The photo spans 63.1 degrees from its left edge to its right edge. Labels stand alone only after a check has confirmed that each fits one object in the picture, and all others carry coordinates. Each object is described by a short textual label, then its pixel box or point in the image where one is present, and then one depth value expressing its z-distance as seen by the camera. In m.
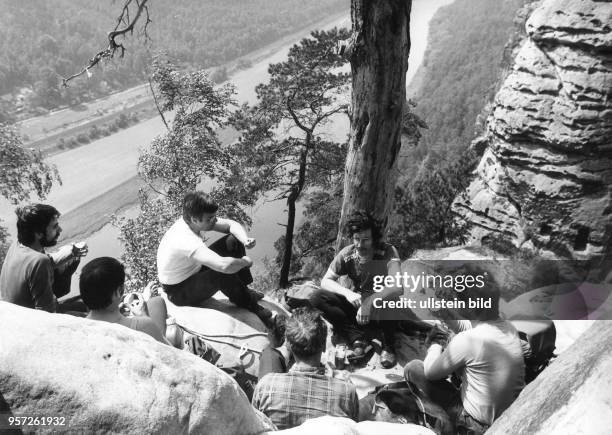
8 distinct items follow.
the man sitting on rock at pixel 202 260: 3.60
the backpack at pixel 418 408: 2.69
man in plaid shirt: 2.40
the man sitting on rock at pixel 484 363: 2.53
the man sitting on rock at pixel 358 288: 3.62
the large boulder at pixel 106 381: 1.57
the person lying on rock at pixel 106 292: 2.47
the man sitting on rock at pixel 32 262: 2.98
